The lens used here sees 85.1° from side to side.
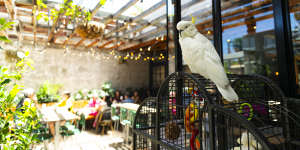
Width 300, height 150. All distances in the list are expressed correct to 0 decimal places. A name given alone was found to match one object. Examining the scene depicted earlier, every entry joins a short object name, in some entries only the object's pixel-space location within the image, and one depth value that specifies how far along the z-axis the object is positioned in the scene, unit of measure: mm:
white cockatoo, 769
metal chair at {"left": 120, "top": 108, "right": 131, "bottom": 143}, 3455
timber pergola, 1662
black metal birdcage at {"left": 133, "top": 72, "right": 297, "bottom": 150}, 684
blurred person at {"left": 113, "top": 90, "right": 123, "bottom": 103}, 6484
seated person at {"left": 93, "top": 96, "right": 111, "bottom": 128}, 4254
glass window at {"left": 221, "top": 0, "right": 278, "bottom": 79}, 1594
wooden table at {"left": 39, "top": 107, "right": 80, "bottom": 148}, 2725
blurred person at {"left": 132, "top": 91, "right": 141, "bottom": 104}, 5863
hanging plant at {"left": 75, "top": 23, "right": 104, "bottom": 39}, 2385
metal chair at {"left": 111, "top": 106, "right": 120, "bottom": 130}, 3915
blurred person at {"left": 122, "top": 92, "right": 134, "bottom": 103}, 5025
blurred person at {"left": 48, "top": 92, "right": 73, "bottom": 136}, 4024
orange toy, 895
